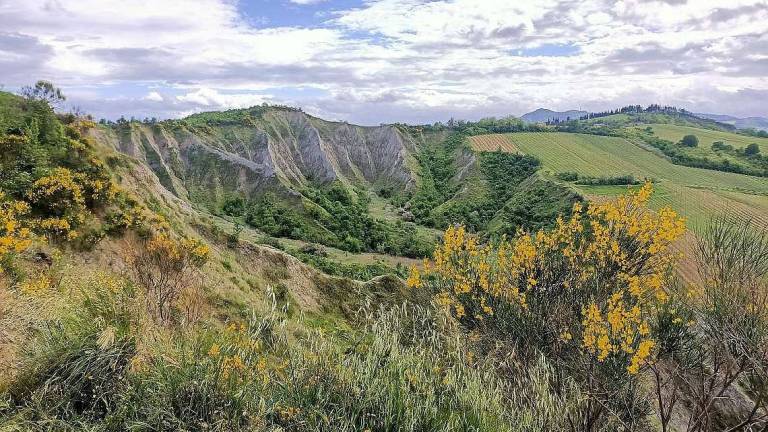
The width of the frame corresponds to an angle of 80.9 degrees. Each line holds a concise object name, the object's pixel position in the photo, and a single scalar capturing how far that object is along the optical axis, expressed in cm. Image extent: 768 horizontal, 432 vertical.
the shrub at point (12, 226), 1367
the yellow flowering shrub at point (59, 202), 2023
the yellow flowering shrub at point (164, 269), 1600
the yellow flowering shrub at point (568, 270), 1430
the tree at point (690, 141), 15023
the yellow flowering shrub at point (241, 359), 889
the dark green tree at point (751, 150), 13140
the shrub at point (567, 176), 10906
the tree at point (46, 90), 3102
